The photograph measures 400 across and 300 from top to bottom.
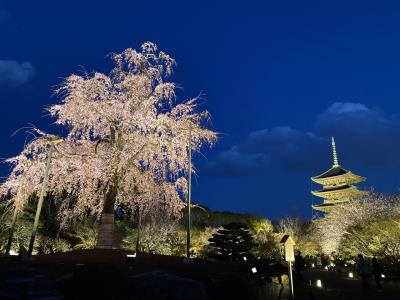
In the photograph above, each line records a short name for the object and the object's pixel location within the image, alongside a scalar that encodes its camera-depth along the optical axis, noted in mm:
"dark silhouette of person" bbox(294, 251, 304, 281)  21438
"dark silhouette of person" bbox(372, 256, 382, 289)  17519
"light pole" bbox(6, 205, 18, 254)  17812
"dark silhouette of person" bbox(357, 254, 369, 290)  16594
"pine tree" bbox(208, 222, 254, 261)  27438
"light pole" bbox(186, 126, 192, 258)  16992
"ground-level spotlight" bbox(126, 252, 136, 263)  15027
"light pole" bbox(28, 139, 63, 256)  14672
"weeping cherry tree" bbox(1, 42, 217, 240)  17609
